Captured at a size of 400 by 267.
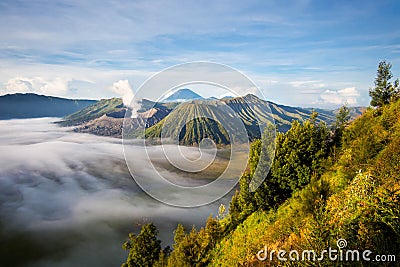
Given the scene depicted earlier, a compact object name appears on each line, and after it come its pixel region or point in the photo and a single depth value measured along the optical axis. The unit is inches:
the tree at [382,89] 1780.3
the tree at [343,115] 2297.2
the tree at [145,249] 1782.7
